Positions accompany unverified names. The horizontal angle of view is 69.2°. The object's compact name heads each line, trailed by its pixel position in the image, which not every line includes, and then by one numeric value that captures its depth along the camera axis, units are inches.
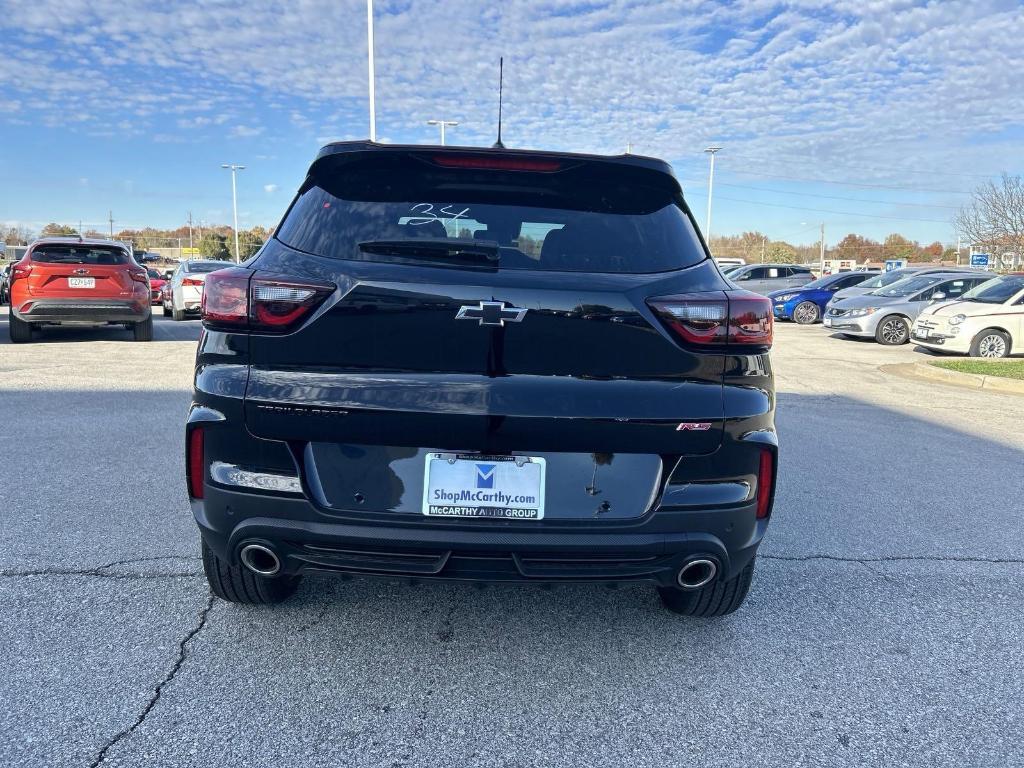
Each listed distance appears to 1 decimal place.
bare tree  1112.8
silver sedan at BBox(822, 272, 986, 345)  646.5
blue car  874.8
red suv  449.7
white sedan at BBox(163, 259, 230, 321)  694.5
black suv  91.4
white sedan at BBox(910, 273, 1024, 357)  506.9
